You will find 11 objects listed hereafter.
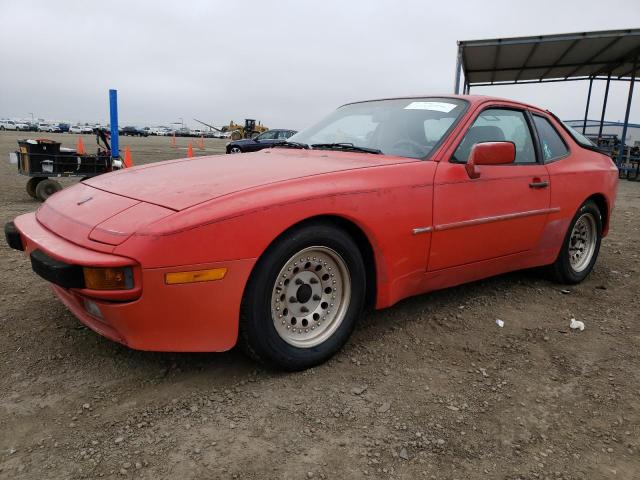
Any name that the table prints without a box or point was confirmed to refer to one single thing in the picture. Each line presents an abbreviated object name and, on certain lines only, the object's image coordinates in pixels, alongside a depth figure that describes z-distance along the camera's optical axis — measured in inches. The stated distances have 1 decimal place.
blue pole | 327.9
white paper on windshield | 128.2
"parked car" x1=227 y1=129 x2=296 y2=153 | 817.5
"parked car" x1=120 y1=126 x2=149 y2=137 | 2474.2
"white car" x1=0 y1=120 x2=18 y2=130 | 2674.7
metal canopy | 430.0
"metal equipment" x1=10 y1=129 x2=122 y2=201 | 303.3
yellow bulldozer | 1273.4
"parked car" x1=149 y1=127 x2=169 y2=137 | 2987.2
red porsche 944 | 79.0
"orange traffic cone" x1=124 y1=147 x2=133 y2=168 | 381.8
